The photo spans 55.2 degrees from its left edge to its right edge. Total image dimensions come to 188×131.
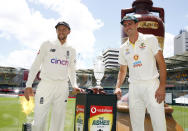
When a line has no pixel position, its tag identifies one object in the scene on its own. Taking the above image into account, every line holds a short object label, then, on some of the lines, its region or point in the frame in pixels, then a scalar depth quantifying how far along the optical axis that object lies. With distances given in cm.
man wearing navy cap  238
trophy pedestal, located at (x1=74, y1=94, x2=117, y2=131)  230
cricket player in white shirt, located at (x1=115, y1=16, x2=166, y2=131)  216
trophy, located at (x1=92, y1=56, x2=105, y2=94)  323
